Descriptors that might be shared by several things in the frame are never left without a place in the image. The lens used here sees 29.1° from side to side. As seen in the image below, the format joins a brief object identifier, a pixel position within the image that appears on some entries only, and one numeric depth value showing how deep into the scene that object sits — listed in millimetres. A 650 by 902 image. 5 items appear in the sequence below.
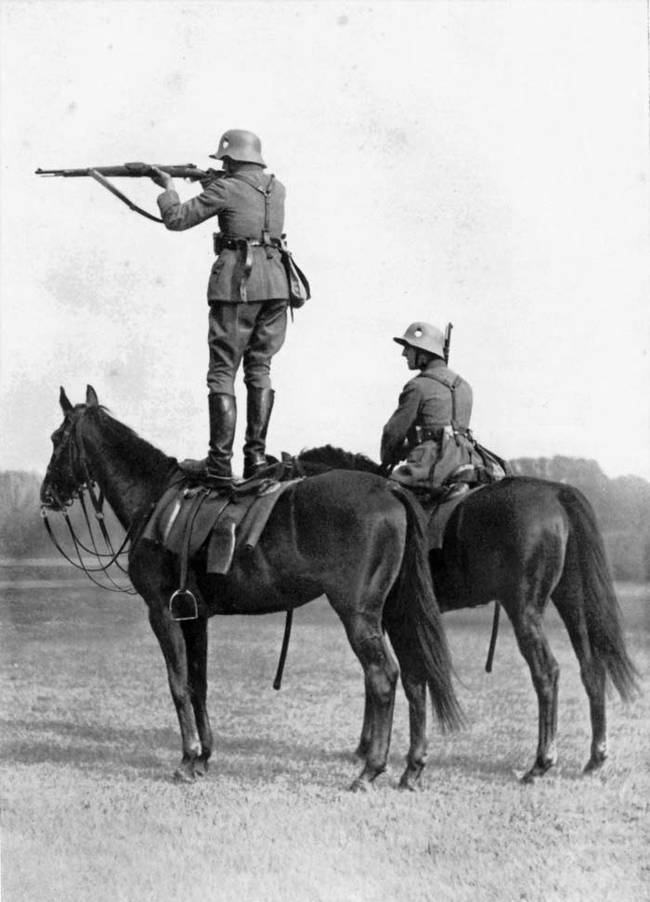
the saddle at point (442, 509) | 8227
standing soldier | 7906
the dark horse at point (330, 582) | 7402
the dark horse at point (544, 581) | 7734
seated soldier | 8414
